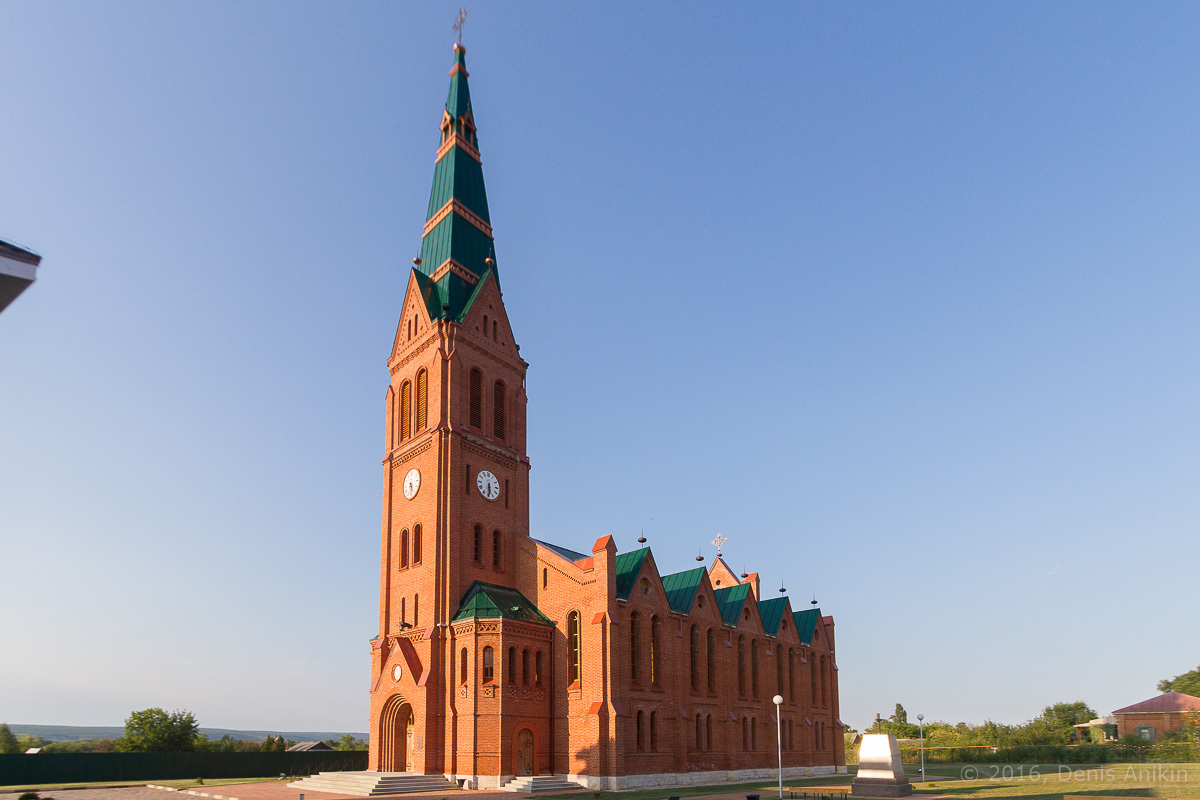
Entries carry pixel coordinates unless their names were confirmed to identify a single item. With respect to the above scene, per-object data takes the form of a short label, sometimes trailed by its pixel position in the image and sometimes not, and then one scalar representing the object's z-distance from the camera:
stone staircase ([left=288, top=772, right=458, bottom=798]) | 36.78
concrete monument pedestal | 33.72
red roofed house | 72.69
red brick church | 40.06
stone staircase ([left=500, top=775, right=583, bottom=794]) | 37.50
